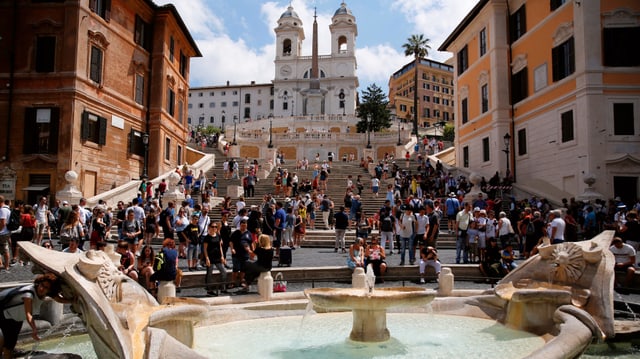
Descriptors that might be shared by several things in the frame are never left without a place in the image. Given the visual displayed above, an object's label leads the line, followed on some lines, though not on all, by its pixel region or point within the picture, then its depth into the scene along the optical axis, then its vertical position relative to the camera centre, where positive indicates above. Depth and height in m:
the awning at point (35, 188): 22.66 +1.31
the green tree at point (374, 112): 67.94 +15.34
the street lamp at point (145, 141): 24.40 +3.87
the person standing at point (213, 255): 10.54 -0.81
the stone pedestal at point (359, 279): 8.98 -1.11
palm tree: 73.81 +26.53
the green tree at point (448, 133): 67.12 +12.88
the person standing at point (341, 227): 15.41 -0.24
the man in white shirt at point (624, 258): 10.17 -0.74
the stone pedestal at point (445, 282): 9.20 -1.17
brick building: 23.25 +6.05
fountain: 4.98 -1.23
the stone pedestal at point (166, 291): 8.22 -1.25
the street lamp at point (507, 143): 25.00 +4.26
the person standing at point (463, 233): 13.30 -0.33
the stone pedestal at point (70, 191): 21.50 +1.13
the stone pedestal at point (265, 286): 9.06 -1.28
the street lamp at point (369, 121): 67.00 +14.00
